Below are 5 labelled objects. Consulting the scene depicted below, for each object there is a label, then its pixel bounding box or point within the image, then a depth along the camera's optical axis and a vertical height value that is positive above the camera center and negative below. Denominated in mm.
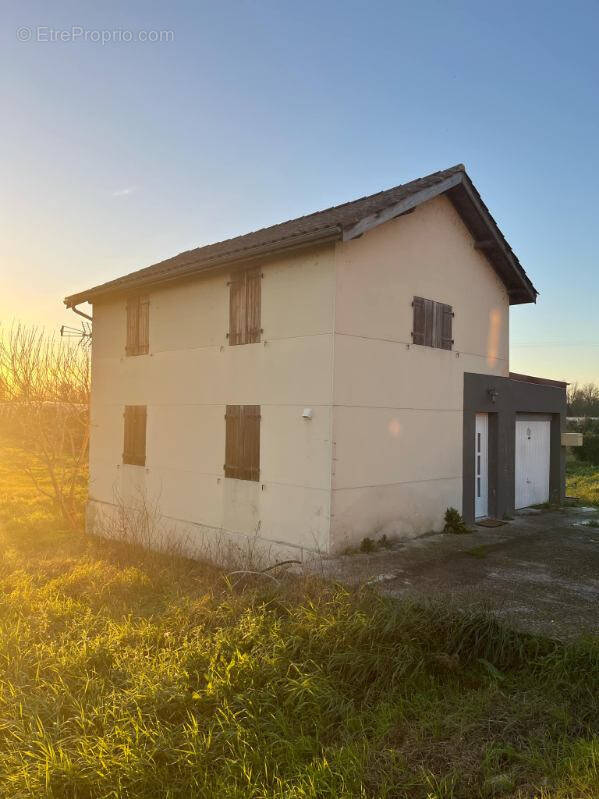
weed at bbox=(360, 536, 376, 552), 8711 -1856
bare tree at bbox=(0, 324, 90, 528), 14148 +626
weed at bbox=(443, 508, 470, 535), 10406 -1790
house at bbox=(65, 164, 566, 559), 8719 +741
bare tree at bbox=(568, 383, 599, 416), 47100 +2439
